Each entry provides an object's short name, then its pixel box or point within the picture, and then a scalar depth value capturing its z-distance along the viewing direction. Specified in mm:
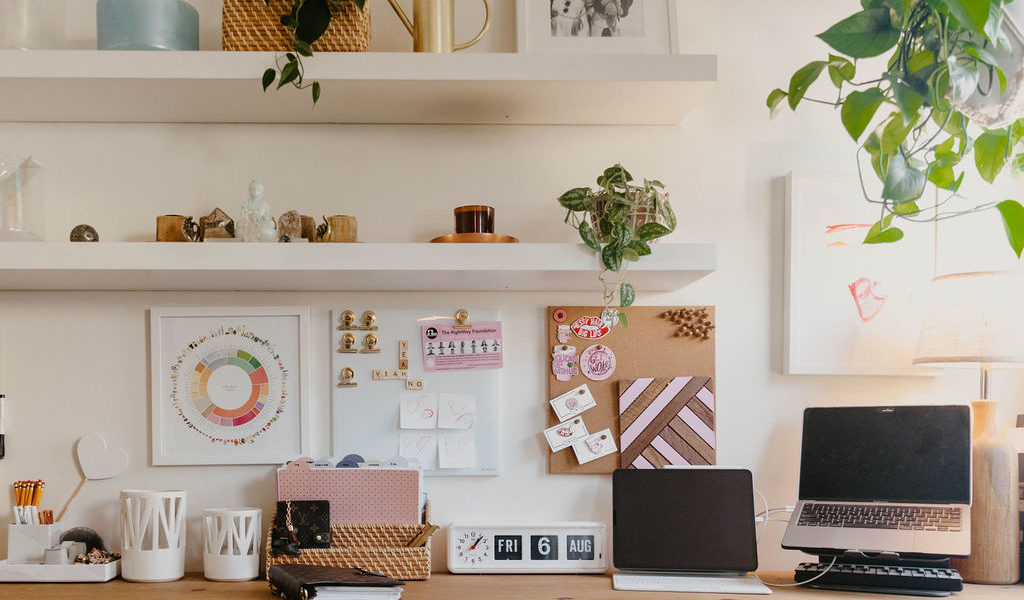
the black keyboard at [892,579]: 1620
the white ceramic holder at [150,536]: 1788
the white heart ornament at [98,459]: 1934
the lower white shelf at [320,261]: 1682
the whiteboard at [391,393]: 1962
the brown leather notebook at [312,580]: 1545
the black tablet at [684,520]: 1799
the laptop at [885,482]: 1718
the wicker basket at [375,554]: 1774
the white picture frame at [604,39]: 1906
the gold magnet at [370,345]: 1964
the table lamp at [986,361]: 1737
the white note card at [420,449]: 1963
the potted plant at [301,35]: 1674
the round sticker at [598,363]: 1984
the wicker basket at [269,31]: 1759
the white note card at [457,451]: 1958
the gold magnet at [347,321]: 1968
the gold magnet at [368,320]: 1970
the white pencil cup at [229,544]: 1796
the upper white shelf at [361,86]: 1689
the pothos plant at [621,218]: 1708
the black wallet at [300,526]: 1772
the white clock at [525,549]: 1861
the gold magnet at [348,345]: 1963
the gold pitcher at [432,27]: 1812
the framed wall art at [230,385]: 1948
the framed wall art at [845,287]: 1990
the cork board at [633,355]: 1984
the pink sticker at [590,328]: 1988
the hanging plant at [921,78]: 1054
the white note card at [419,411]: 1960
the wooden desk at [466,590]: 1655
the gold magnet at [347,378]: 1959
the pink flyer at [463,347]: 1973
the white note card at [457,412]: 1966
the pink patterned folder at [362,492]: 1806
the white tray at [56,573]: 1763
